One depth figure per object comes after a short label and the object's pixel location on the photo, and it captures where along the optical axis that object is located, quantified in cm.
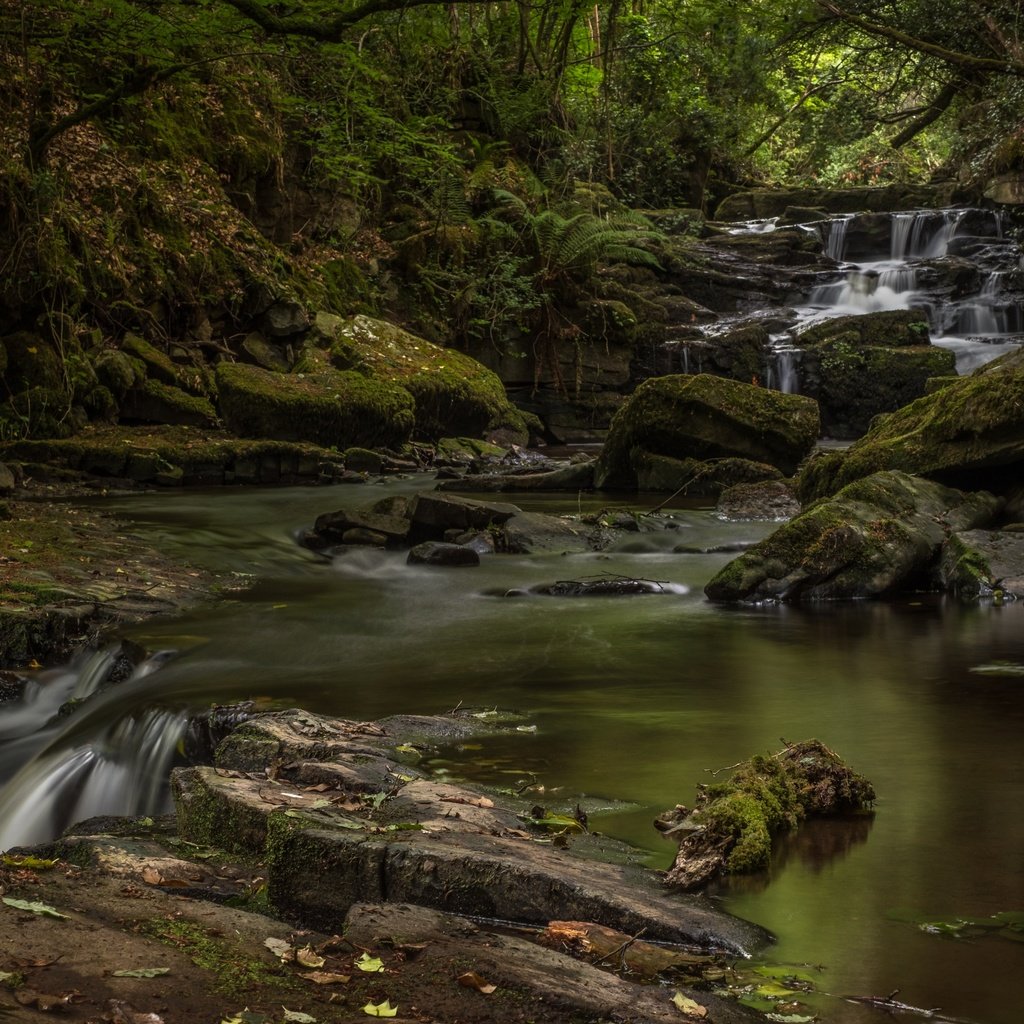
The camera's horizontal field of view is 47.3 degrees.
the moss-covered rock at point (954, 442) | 867
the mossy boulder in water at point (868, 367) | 1878
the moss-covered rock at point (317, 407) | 1465
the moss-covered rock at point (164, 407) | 1484
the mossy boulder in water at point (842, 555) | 812
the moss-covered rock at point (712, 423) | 1301
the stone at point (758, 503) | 1163
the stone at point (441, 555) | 951
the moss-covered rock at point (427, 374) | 1670
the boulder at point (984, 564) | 800
